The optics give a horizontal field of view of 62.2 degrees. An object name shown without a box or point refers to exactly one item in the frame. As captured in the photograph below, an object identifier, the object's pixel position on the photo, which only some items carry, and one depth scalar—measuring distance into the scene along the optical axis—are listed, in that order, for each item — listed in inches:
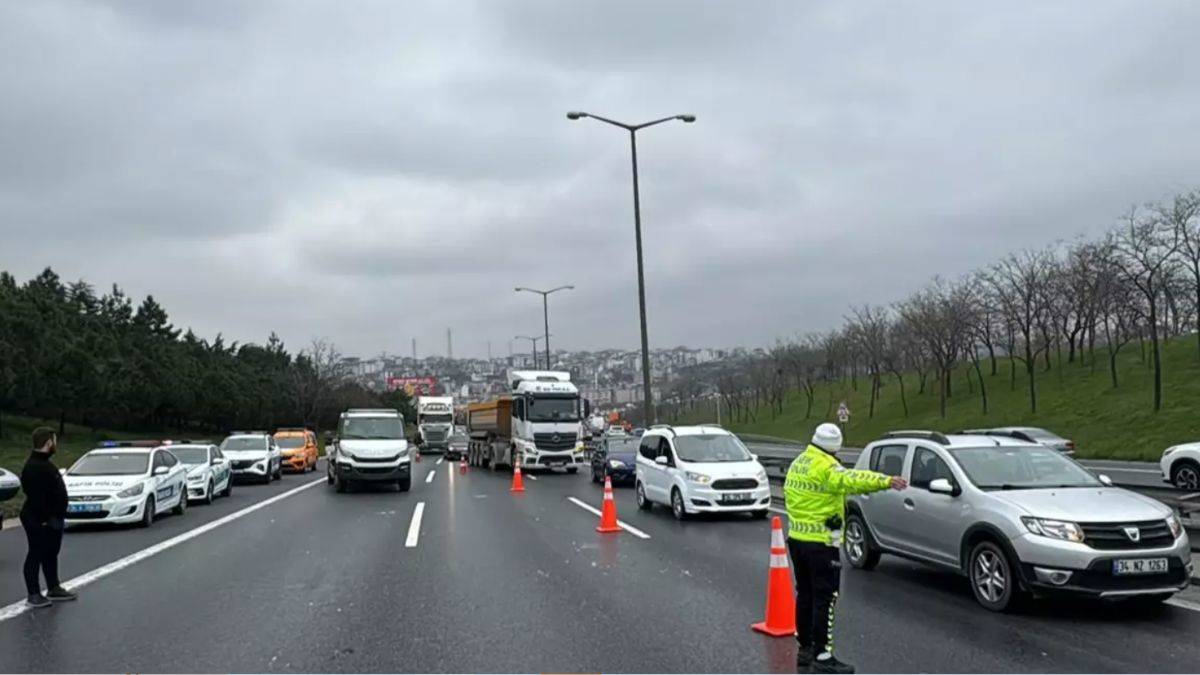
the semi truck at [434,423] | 2460.6
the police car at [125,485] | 671.8
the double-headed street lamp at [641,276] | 1110.4
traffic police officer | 273.3
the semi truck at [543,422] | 1378.0
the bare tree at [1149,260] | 1662.2
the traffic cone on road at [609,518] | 639.1
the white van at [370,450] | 1017.5
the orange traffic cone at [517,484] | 1047.0
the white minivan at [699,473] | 700.7
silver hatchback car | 334.6
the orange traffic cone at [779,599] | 321.7
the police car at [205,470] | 921.5
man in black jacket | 390.3
